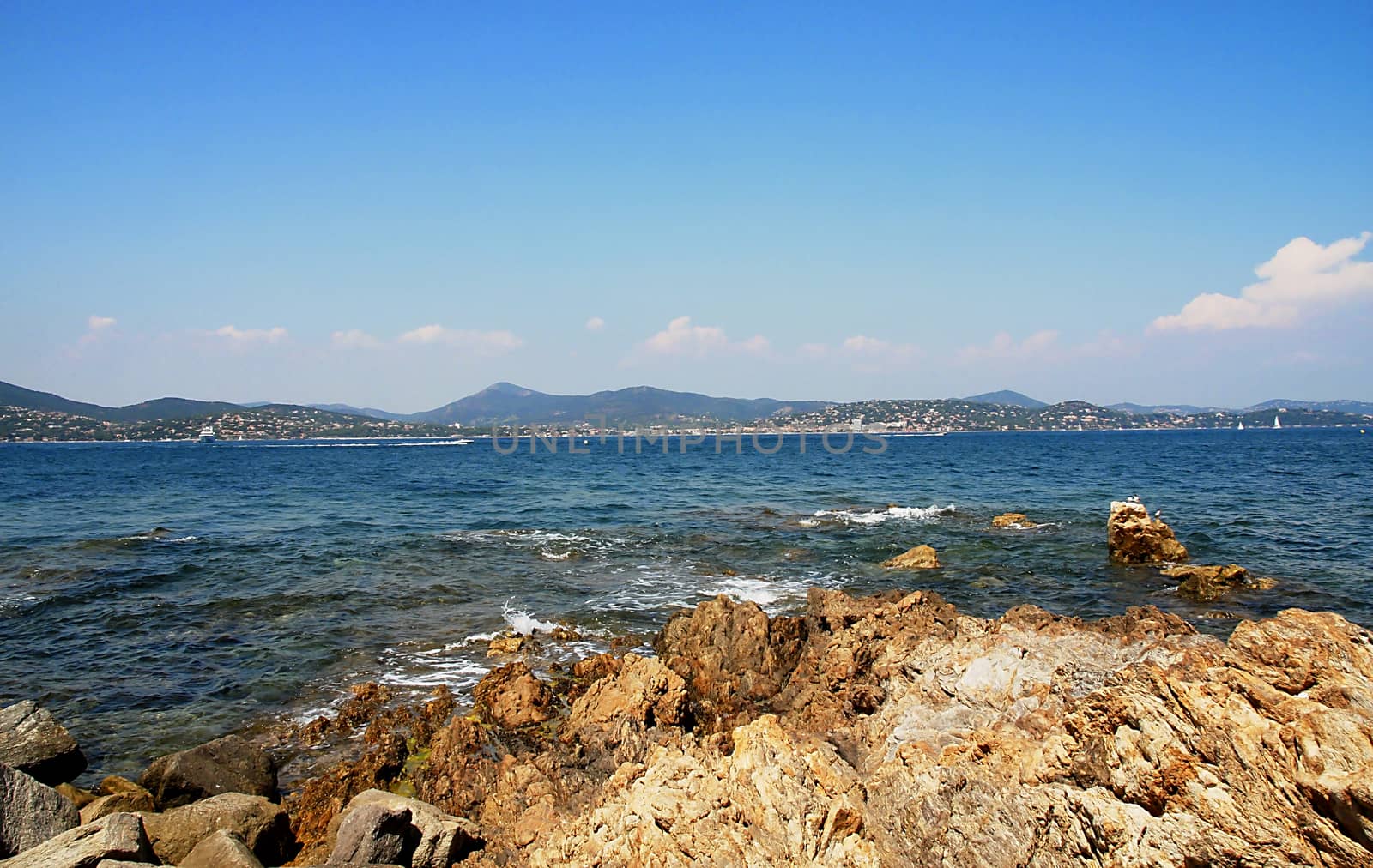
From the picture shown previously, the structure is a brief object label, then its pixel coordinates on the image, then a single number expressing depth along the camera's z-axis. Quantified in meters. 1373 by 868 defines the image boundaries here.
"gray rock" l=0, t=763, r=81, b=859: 7.29
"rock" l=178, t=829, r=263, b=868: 7.14
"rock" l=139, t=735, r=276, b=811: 9.60
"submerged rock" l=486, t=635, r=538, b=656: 15.95
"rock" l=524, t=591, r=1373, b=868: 4.92
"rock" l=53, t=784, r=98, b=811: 9.26
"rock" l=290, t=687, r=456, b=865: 9.02
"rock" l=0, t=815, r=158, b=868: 6.38
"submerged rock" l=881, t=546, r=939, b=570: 23.36
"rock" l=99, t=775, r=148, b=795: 9.62
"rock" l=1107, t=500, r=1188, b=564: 23.52
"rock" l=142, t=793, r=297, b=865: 7.96
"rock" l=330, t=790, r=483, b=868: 7.20
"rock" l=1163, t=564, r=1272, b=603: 19.45
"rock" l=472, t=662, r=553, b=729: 11.76
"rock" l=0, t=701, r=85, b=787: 9.55
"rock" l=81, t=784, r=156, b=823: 8.60
